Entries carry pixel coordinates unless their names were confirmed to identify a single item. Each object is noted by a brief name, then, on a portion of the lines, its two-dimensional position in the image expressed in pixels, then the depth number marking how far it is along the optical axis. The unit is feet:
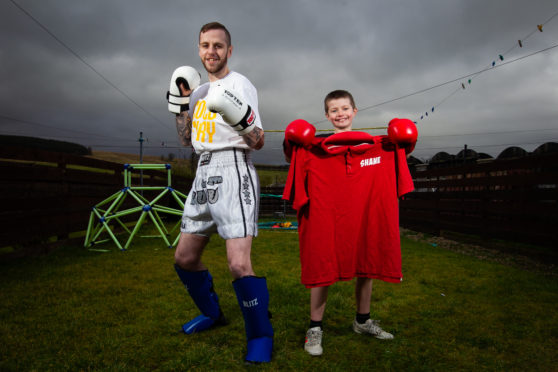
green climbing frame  16.66
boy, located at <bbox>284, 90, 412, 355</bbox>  6.72
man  5.98
